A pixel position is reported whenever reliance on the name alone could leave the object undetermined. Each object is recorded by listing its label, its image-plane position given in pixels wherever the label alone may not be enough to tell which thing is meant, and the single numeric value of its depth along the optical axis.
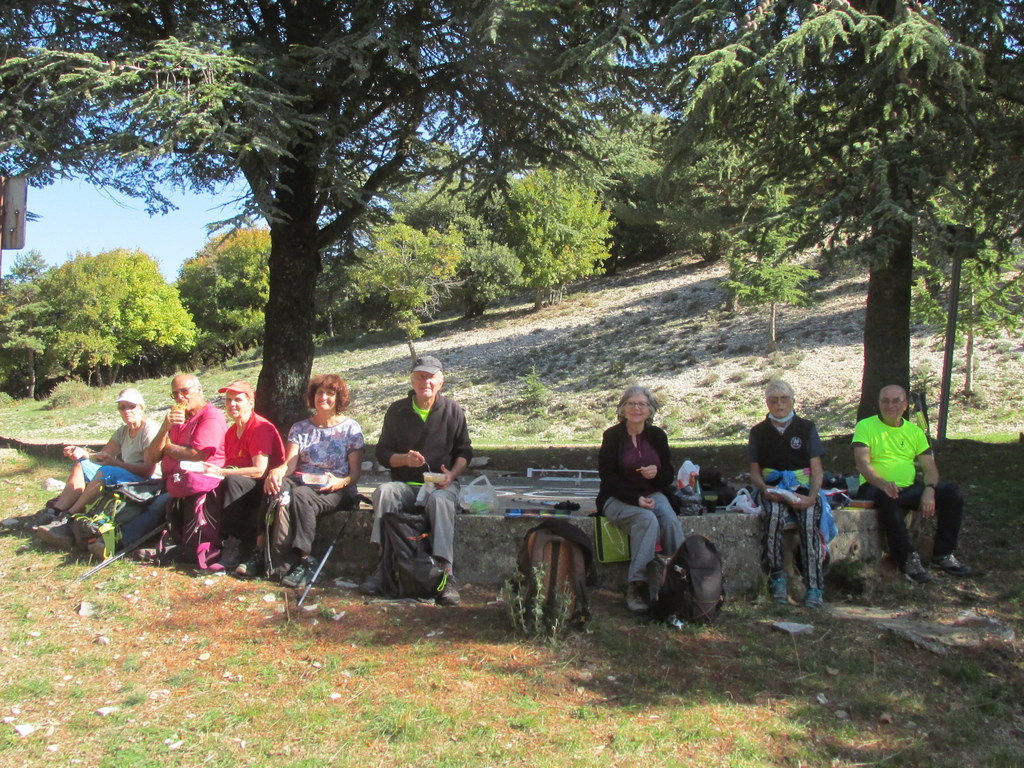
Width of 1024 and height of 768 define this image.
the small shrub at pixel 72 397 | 36.75
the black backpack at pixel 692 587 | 4.84
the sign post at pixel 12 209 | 5.37
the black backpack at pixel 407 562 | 5.14
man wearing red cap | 5.75
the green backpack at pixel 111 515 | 5.64
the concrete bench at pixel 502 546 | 5.50
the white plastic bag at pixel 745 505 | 5.71
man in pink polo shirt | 5.65
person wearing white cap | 6.13
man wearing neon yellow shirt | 5.92
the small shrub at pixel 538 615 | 4.50
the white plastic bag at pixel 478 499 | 5.79
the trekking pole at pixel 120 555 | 5.38
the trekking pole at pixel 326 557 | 5.13
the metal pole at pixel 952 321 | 8.14
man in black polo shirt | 5.61
